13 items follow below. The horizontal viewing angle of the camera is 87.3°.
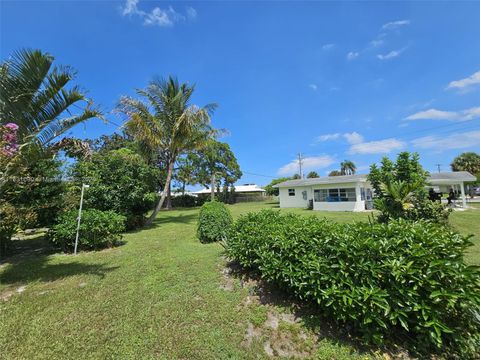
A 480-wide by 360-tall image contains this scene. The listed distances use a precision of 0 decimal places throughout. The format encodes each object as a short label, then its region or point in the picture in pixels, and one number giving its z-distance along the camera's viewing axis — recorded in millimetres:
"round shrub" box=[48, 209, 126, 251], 6916
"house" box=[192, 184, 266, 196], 43888
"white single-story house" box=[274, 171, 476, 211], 19391
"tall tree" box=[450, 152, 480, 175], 41250
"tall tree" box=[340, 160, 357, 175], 59562
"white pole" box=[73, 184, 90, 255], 6766
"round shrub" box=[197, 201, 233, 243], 7832
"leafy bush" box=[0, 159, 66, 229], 5977
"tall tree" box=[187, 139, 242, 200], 33406
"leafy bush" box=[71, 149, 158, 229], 9414
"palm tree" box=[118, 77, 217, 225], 12109
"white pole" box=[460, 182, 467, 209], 19283
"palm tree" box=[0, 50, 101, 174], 4547
